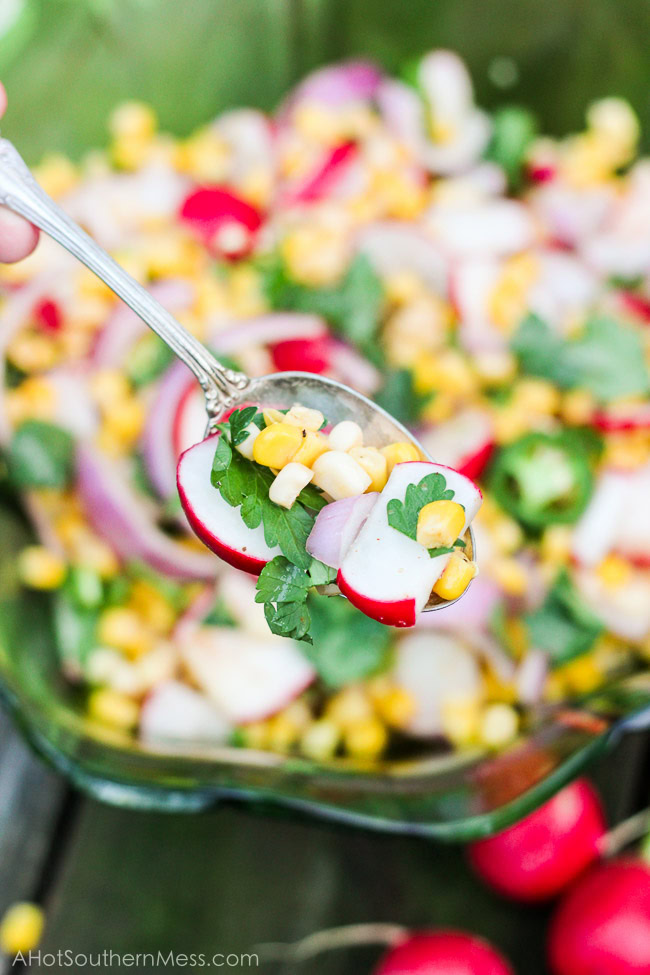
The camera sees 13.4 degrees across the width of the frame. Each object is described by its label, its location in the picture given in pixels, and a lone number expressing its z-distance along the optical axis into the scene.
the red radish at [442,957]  0.63
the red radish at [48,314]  0.70
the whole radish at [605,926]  0.63
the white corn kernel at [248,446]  0.54
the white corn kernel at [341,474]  0.54
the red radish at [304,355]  0.68
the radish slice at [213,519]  0.55
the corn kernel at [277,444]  0.53
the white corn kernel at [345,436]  0.55
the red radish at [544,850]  0.65
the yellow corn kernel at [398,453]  0.55
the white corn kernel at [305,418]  0.54
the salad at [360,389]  0.65
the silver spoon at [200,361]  0.56
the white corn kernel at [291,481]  0.53
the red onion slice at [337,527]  0.54
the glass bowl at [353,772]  0.61
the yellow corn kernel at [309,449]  0.54
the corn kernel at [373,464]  0.54
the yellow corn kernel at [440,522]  0.53
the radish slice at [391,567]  0.54
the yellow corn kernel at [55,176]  0.78
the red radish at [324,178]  0.79
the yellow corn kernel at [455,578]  0.54
